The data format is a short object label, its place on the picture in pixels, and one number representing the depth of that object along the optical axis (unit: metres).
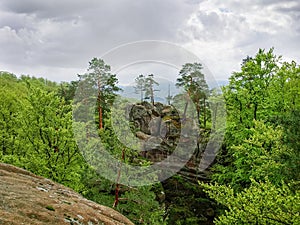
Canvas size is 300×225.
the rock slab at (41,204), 9.28
